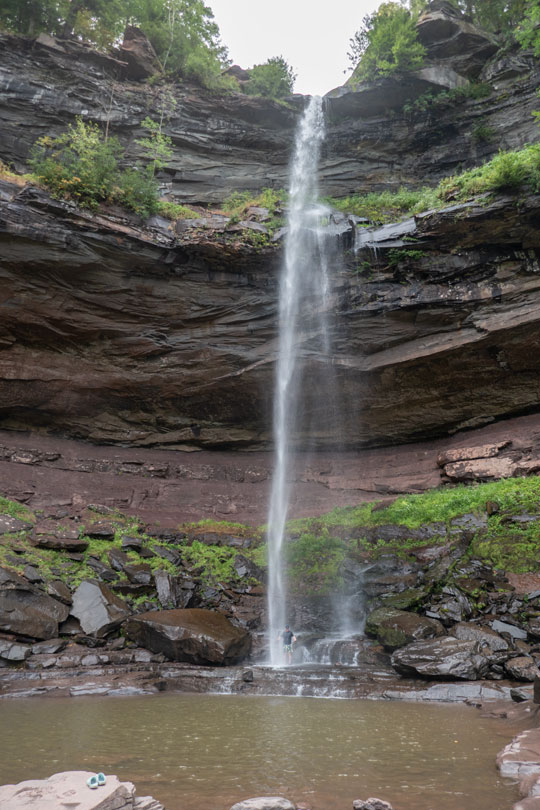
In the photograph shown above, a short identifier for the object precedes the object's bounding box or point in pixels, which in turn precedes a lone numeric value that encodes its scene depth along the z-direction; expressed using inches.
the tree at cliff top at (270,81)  984.3
